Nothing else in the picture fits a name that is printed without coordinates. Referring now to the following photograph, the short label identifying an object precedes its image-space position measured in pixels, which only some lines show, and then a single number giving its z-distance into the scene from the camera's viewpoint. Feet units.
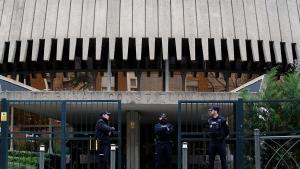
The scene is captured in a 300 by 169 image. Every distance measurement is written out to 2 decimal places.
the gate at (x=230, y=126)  43.19
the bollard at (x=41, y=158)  38.88
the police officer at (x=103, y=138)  43.78
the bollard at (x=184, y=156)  40.17
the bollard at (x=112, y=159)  39.70
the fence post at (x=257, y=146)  38.41
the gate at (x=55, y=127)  43.57
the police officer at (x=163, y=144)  45.98
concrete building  70.95
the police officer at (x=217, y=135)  41.92
